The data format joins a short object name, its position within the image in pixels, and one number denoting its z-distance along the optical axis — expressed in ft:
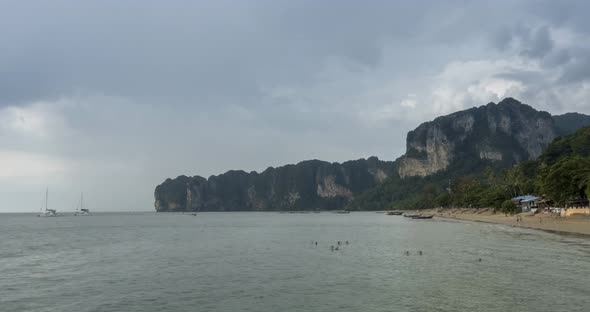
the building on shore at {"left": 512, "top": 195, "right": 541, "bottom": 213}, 398.15
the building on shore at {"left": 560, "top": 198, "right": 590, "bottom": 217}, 272.76
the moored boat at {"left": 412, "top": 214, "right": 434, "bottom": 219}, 505.41
